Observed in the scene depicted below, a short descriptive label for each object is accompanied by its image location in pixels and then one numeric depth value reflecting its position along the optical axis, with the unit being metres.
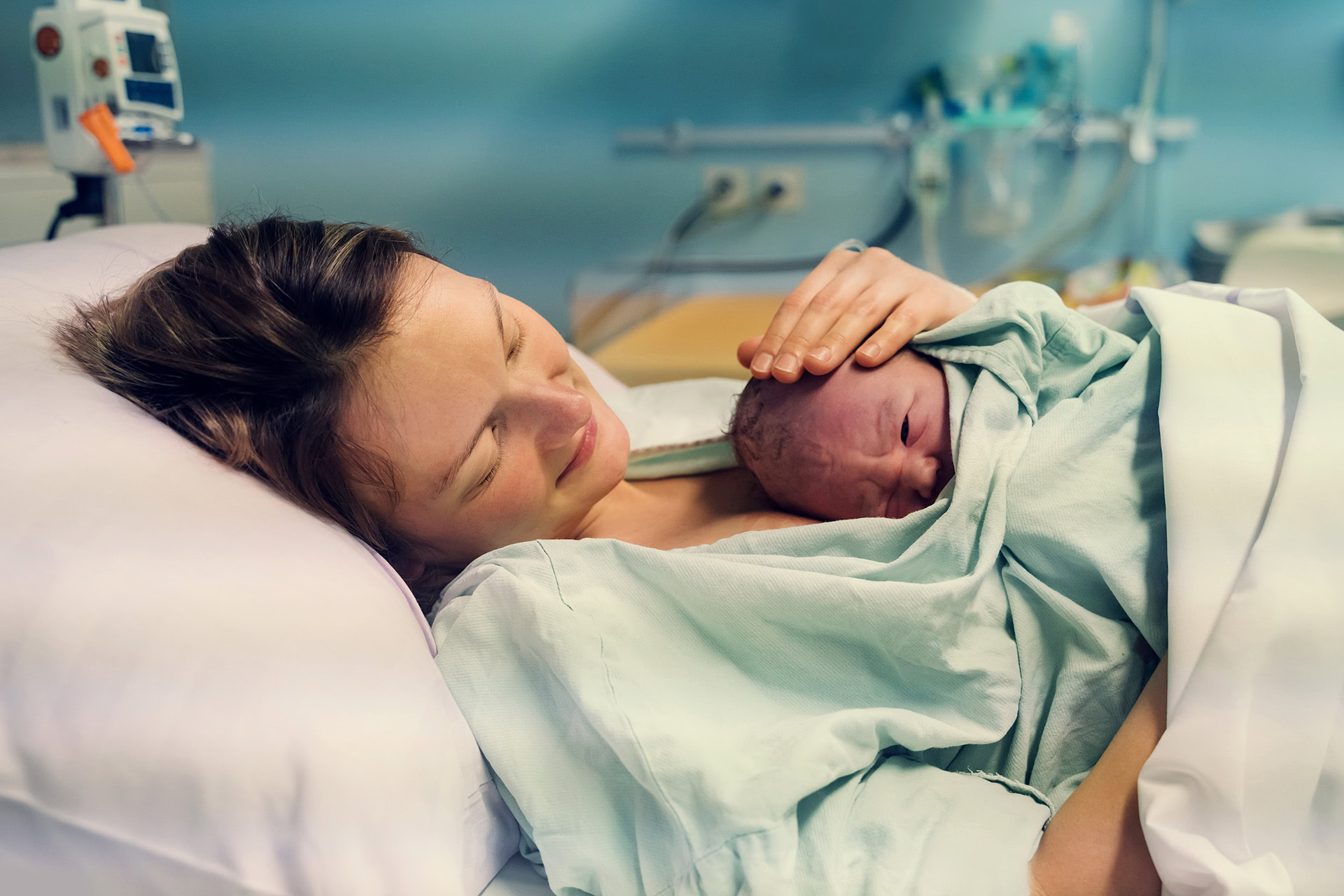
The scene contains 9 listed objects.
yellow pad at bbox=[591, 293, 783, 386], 1.50
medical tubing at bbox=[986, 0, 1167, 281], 2.14
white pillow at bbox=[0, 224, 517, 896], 0.49
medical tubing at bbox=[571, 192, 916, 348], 2.26
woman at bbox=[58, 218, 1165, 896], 0.69
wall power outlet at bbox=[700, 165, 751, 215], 2.24
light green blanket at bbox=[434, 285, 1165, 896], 0.56
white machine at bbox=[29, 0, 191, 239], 1.22
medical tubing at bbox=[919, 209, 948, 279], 2.23
